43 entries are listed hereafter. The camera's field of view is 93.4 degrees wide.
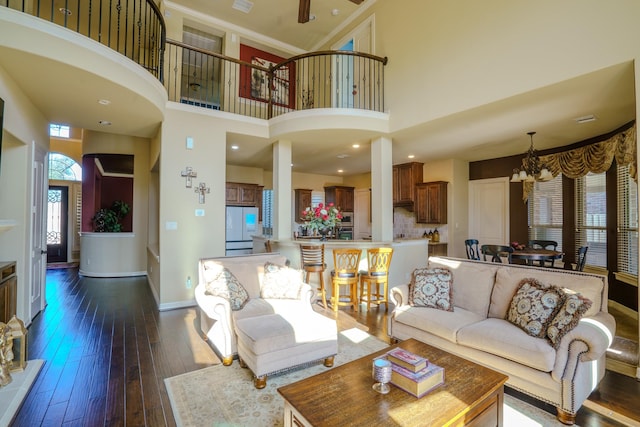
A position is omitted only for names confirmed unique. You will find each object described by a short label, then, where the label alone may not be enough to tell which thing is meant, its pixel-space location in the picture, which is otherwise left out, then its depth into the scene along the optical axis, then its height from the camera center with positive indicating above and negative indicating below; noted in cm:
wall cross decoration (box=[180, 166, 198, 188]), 482 +67
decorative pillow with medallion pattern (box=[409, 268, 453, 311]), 319 -79
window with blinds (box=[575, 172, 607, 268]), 523 +1
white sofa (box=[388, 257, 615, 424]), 212 -99
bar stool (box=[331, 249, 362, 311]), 454 -85
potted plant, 737 -16
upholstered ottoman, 249 -109
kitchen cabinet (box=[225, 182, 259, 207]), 758 +56
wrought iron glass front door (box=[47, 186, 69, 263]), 896 -23
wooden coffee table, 151 -101
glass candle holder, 175 -95
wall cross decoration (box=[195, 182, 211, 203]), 495 +41
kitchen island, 512 -68
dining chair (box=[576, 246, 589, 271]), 480 -71
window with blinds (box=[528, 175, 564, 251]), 607 +11
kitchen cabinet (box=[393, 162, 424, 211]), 771 +89
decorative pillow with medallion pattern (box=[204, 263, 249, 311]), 306 -73
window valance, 414 +99
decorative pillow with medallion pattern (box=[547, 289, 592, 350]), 223 -76
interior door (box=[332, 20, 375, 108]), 581 +286
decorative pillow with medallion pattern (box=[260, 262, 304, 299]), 341 -78
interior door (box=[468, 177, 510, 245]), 691 +13
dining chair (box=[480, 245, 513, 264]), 513 -60
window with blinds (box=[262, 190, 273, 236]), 748 +10
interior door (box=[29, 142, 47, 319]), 411 -26
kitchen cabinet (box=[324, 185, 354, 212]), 929 +61
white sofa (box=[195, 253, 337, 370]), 265 -97
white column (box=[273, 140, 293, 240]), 571 +49
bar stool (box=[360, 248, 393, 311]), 454 -79
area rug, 211 -143
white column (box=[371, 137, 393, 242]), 545 +51
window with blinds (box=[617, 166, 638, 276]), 452 -10
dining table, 475 -61
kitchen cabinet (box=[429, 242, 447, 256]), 714 -79
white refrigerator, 750 -33
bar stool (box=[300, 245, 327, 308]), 464 -67
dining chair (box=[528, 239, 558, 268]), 560 -53
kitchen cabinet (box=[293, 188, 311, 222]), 891 +47
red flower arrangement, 532 -2
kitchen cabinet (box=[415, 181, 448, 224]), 717 +34
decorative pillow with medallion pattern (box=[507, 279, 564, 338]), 244 -76
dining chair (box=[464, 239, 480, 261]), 612 -75
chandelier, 510 +77
